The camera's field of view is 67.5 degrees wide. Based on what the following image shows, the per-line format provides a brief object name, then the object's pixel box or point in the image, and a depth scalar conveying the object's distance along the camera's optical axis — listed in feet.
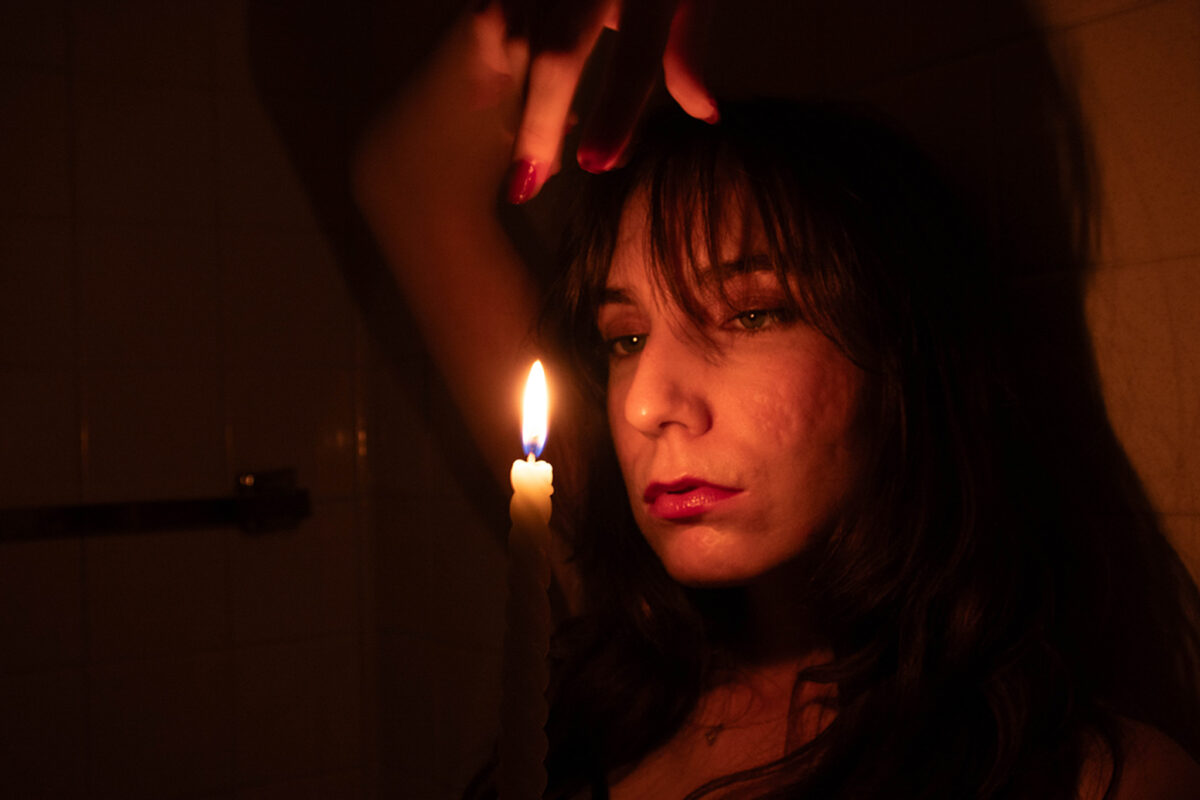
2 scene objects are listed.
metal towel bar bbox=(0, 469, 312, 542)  4.50
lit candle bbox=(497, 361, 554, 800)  0.94
